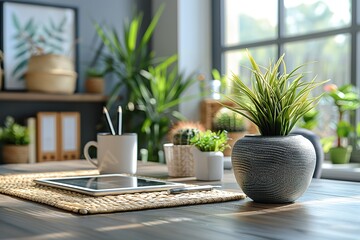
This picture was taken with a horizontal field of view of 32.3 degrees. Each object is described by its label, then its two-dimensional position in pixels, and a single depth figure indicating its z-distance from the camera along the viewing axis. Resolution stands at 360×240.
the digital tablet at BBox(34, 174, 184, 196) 1.43
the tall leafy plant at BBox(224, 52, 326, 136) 1.39
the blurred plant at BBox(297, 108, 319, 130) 4.20
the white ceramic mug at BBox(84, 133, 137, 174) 1.88
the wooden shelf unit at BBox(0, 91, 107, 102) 4.48
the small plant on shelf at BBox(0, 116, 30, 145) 4.46
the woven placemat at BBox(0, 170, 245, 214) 1.25
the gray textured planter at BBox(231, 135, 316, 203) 1.32
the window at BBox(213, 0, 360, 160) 4.32
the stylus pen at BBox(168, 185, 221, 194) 1.44
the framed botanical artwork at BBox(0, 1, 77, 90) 4.65
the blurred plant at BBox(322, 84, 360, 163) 4.05
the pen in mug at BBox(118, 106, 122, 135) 1.91
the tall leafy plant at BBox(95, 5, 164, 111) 4.87
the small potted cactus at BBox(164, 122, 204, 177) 1.88
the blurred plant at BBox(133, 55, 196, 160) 4.74
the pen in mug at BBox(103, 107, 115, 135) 1.90
